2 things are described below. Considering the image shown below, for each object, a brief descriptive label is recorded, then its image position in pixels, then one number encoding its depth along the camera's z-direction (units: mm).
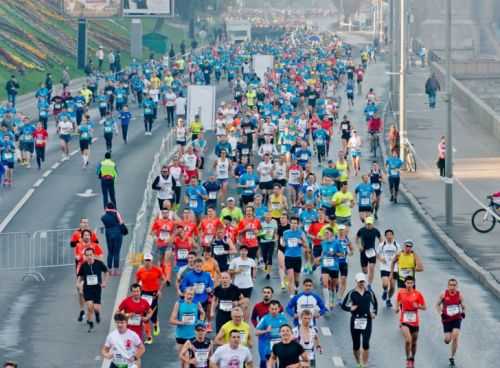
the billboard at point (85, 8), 91062
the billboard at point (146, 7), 92656
